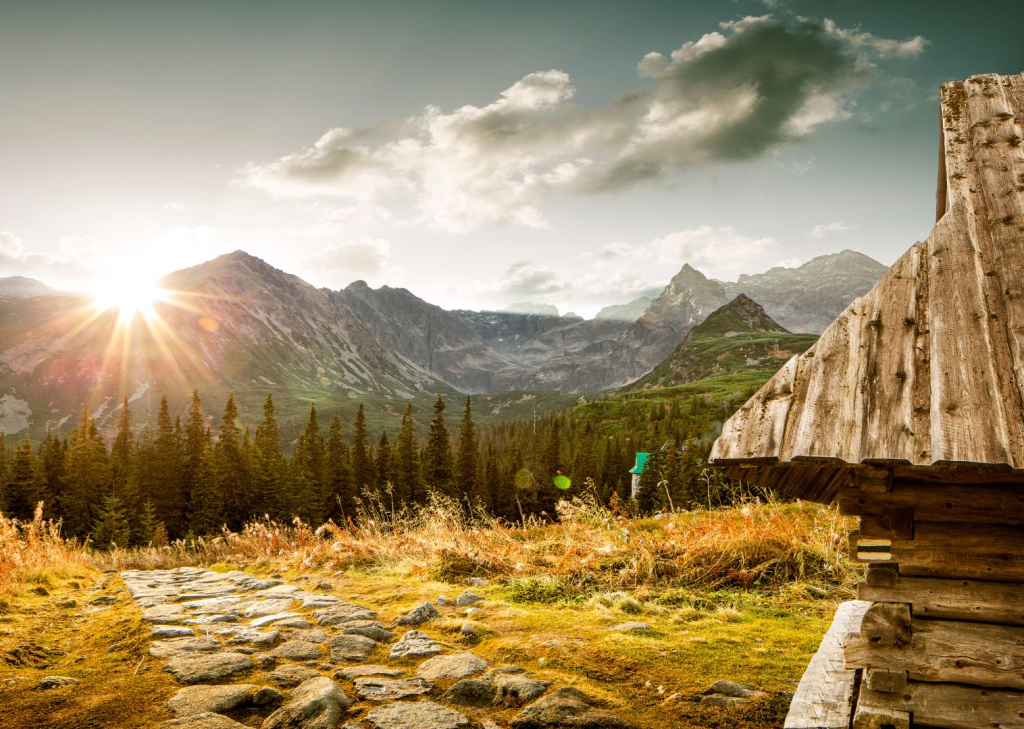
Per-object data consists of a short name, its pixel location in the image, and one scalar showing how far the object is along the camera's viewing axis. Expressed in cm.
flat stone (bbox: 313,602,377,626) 606
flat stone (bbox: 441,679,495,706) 398
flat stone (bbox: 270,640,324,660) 482
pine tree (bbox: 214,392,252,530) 4828
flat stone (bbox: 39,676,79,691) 395
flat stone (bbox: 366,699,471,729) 354
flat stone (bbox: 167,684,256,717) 362
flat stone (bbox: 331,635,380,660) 495
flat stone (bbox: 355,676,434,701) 402
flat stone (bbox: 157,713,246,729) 333
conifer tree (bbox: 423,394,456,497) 6048
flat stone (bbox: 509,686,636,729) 353
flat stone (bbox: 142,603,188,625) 585
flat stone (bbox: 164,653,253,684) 422
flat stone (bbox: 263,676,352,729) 348
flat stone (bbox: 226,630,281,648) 514
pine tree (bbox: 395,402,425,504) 5897
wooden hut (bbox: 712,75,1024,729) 304
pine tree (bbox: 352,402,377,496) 5841
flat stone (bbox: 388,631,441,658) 501
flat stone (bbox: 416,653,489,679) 447
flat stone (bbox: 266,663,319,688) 418
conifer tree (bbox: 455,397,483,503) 6222
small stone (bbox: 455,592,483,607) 673
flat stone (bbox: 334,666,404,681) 443
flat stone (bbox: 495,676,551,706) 396
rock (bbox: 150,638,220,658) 474
